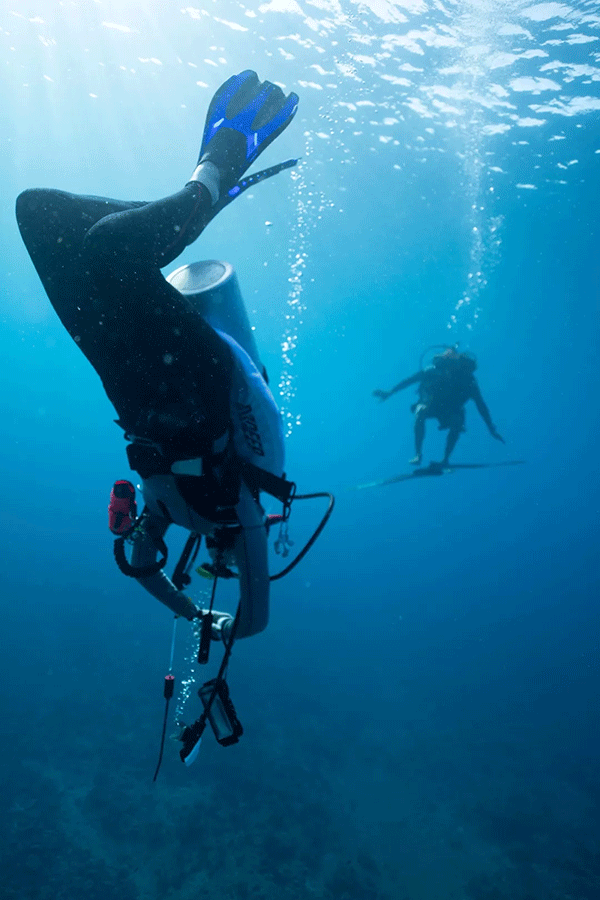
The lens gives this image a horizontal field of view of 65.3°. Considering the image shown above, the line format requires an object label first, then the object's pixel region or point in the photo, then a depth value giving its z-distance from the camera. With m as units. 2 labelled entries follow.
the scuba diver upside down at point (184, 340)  1.70
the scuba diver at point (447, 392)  11.95
